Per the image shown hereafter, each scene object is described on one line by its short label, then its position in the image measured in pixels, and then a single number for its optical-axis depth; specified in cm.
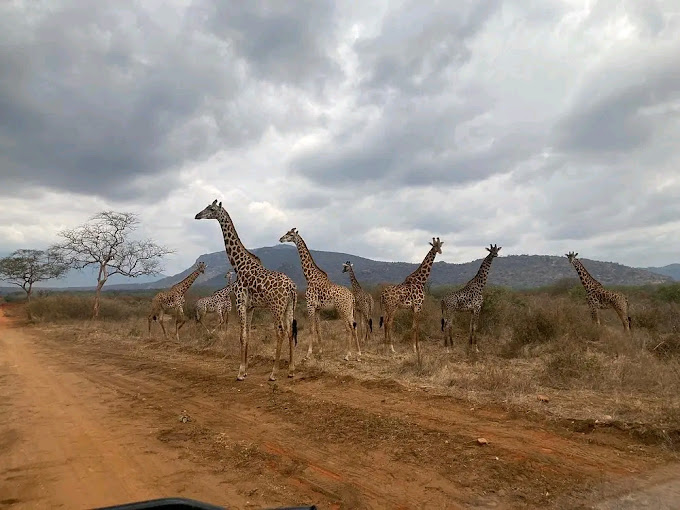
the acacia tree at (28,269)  4469
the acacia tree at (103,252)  2986
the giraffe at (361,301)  1561
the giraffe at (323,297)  1234
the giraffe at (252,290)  1016
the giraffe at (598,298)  1448
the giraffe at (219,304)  1831
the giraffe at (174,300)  1834
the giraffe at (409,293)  1260
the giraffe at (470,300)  1387
